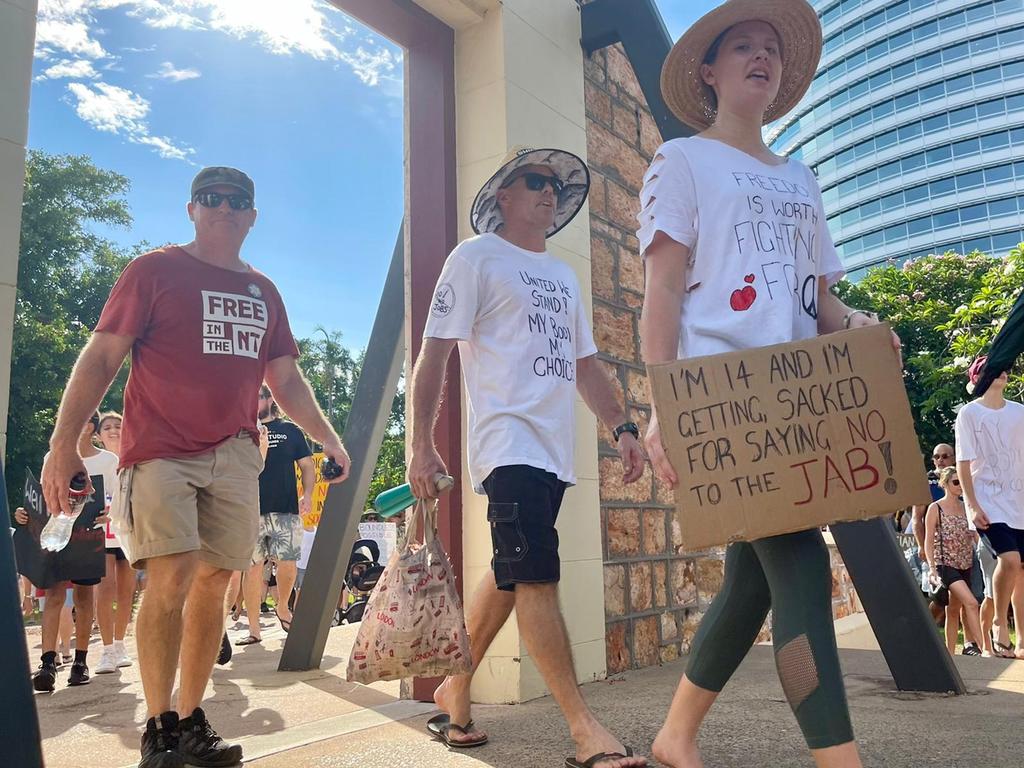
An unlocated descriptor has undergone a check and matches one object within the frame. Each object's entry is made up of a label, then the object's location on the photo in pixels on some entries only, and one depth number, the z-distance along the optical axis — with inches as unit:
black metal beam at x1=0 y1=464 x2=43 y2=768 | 61.0
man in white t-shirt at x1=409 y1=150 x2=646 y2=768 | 103.7
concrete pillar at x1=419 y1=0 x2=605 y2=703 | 160.4
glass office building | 2325.3
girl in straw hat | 75.3
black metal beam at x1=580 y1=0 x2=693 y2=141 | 183.5
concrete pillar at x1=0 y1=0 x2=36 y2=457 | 80.4
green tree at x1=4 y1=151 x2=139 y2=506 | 794.2
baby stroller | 366.0
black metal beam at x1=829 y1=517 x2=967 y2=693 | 141.0
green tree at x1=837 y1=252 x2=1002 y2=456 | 1035.9
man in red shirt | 101.5
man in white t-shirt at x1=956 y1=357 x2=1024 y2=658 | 209.3
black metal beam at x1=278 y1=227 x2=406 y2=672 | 194.1
